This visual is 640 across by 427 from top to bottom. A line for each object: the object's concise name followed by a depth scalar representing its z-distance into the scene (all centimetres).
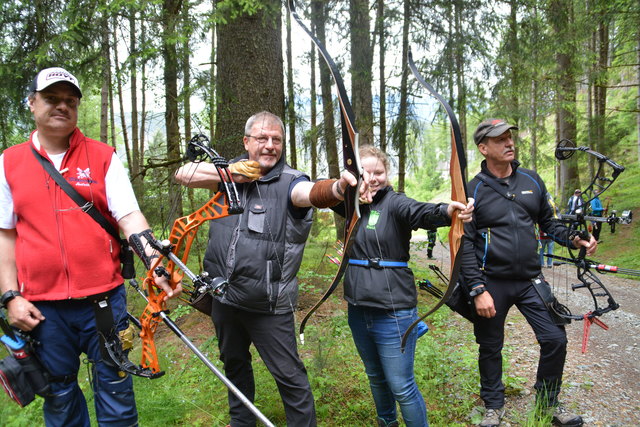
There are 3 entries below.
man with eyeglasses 229
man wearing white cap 213
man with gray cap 288
